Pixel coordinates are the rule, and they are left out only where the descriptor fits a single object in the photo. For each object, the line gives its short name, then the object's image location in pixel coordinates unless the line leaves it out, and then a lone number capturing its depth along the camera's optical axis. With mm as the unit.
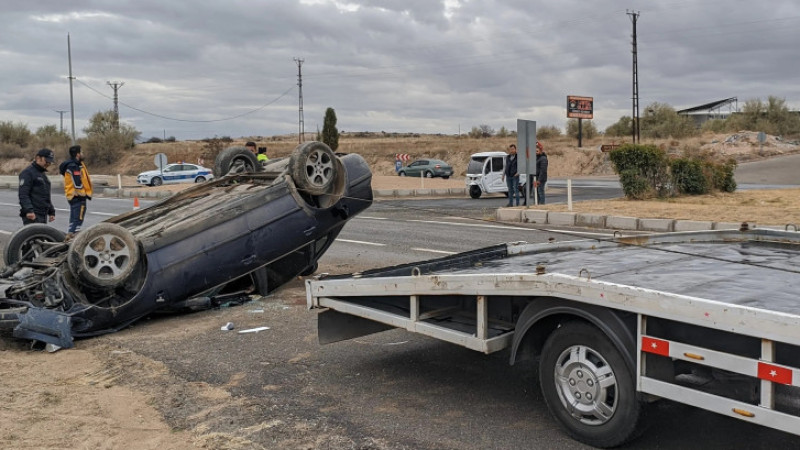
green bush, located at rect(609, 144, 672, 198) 19891
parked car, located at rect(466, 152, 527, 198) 26031
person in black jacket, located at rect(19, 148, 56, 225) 9969
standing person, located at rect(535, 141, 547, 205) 19953
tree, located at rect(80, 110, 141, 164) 64688
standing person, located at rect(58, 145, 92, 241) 11922
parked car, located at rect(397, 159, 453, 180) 44094
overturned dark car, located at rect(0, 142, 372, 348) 6324
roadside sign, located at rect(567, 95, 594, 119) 58500
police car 38500
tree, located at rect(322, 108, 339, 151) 53869
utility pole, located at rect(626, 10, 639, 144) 58344
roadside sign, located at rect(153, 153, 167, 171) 31831
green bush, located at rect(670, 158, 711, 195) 20500
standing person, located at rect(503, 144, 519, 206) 19281
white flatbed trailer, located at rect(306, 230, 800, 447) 3090
